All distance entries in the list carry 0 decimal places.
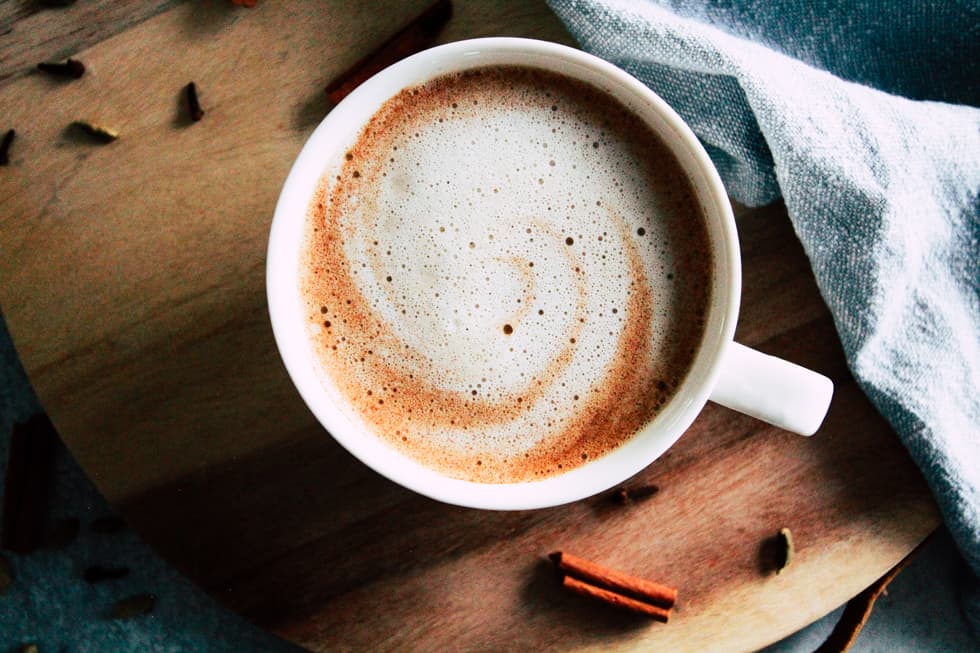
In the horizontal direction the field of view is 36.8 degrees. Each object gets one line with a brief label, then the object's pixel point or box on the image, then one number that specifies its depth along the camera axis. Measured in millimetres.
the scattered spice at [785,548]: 365
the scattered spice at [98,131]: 357
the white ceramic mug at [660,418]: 327
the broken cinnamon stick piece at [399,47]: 356
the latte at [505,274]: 339
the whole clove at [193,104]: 356
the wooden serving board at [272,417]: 358
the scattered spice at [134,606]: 427
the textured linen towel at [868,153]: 356
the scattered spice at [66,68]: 355
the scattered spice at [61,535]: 431
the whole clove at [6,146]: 355
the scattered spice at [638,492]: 365
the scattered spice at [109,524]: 429
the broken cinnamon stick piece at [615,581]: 363
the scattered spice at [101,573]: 428
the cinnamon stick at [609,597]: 362
